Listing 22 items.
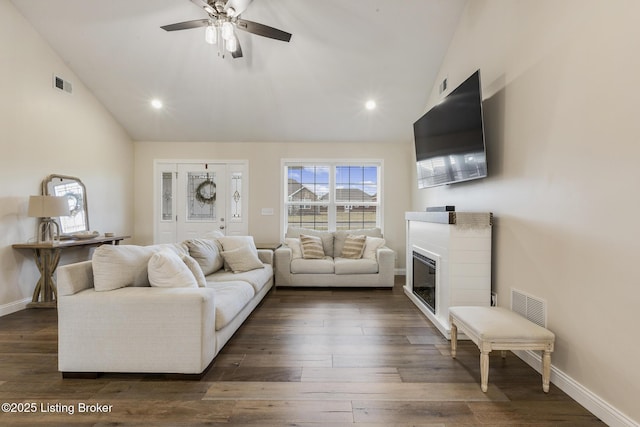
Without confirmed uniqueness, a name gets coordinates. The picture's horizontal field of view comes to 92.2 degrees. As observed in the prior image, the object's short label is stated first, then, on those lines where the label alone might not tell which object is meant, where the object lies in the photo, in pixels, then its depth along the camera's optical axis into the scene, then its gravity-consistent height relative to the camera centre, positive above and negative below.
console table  3.65 -0.71
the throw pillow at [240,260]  3.77 -0.57
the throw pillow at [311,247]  4.82 -0.52
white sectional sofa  2.08 -0.76
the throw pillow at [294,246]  4.84 -0.52
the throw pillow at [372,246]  4.76 -0.50
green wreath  5.71 +0.40
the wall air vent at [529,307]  2.19 -0.69
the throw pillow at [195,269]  2.63 -0.49
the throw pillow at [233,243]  3.94 -0.38
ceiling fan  2.55 +1.71
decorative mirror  3.97 +0.23
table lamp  3.53 +0.01
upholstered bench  1.94 -0.78
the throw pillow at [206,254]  3.41 -0.46
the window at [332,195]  5.73 +0.36
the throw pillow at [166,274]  2.30 -0.46
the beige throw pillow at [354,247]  4.86 -0.52
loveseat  4.52 -0.76
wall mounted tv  2.73 +0.80
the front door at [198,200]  5.68 +0.25
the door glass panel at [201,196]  5.71 +0.32
